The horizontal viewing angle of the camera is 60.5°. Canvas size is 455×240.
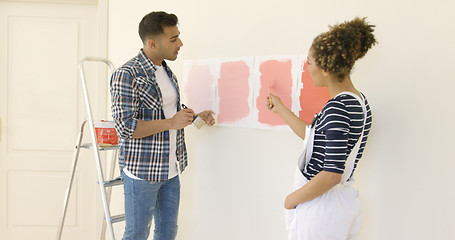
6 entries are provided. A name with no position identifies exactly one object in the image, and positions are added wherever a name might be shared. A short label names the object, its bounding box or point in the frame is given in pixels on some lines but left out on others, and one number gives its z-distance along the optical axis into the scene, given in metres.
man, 1.68
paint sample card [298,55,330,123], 1.60
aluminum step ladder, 1.95
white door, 2.87
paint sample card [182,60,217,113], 2.09
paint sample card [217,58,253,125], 1.90
